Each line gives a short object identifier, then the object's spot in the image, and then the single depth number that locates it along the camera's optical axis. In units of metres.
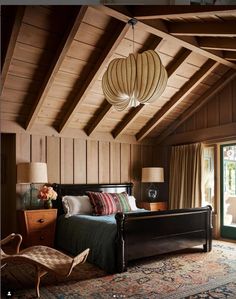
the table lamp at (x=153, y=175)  5.82
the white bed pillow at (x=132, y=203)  5.09
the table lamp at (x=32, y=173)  4.55
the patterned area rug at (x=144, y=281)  2.94
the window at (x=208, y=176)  5.68
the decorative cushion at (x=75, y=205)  4.74
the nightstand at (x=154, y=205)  5.84
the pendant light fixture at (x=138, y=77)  2.89
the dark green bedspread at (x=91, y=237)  3.61
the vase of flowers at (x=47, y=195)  4.63
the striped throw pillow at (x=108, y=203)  4.62
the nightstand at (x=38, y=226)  4.51
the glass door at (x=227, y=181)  5.48
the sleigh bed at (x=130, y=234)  3.58
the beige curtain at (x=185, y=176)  5.62
